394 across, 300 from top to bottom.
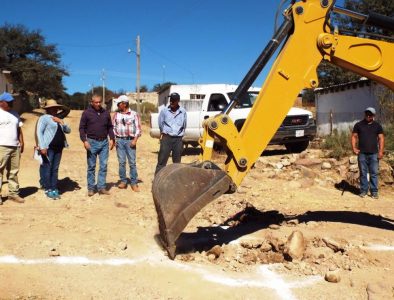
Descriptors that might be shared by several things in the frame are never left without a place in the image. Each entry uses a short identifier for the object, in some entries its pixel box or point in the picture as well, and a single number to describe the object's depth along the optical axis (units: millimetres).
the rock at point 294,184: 10004
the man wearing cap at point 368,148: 9139
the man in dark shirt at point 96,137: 8602
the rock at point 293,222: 6709
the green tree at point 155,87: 82069
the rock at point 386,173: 10351
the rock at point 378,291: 4382
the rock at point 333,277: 4754
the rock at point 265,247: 5609
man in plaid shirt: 8930
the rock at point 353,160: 11016
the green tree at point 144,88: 88581
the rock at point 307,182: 10133
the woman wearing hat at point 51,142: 8312
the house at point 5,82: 32463
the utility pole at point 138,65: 35750
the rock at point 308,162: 11703
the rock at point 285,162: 11920
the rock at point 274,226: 6430
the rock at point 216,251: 5438
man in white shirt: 7730
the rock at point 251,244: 5656
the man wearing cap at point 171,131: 8688
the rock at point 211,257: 5373
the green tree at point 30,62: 43250
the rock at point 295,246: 5363
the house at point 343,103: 18000
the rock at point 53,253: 5359
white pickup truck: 13796
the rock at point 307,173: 10844
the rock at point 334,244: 5585
